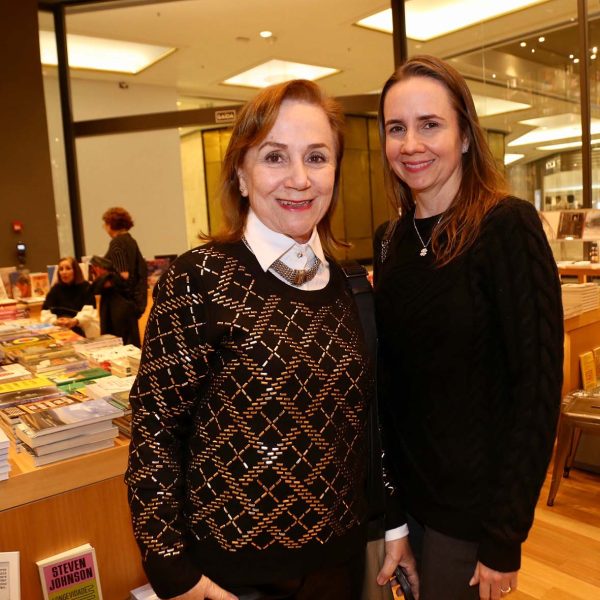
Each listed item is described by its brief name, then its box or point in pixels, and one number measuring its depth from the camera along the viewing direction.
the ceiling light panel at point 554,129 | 5.77
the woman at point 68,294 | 4.92
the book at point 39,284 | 5.87
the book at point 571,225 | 4.68
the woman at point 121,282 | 5.04
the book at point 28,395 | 2.03
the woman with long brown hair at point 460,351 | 1.14
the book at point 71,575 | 1.60
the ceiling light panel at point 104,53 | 7.84
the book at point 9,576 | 1.31
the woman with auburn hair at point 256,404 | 1.07
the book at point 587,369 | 3.77
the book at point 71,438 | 1.62
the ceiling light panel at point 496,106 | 6.39
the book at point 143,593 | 1.58
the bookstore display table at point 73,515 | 1.58
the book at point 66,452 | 1.62
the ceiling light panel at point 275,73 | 9.29
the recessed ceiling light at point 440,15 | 6.65
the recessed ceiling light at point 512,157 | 6.31
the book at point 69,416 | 1.64
